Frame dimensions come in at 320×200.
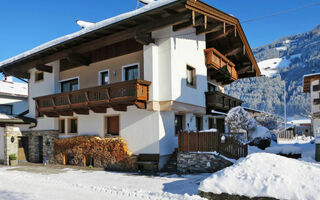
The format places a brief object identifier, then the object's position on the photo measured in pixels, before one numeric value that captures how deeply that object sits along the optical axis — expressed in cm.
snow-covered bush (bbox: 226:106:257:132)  1734
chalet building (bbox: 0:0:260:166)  1391
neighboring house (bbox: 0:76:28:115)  2350
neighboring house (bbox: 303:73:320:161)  3395
